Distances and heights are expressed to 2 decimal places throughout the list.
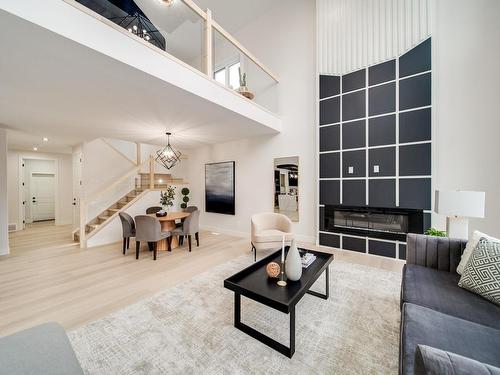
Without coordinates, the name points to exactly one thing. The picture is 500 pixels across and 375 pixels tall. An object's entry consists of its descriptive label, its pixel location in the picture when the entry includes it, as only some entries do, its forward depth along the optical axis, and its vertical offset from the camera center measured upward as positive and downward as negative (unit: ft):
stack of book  7.53 -2.86
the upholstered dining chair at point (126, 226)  13.38 -2.66
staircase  16.68 -1.13
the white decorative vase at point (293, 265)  6.31 -2.49
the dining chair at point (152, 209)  18.33 -2.20
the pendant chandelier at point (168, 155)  16.88 +2.67
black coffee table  5.27 -3.05
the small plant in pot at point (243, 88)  14.90 +7.36
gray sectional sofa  3.21 -2.81
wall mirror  15.75 -0.16
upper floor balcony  5.87 +4.17
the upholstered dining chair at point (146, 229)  12.52 -2.69
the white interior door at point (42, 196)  24.76 -1.27
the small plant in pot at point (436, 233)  8.52 -2.09
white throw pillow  5.97 -1.99
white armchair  11.85 -2.91
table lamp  7.05 -0.88
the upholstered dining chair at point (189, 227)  14.03 -2.93
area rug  4.99 -4.37
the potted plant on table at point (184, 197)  21.95 -1.33
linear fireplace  11.40 -2.31
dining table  14.26 -2.98
